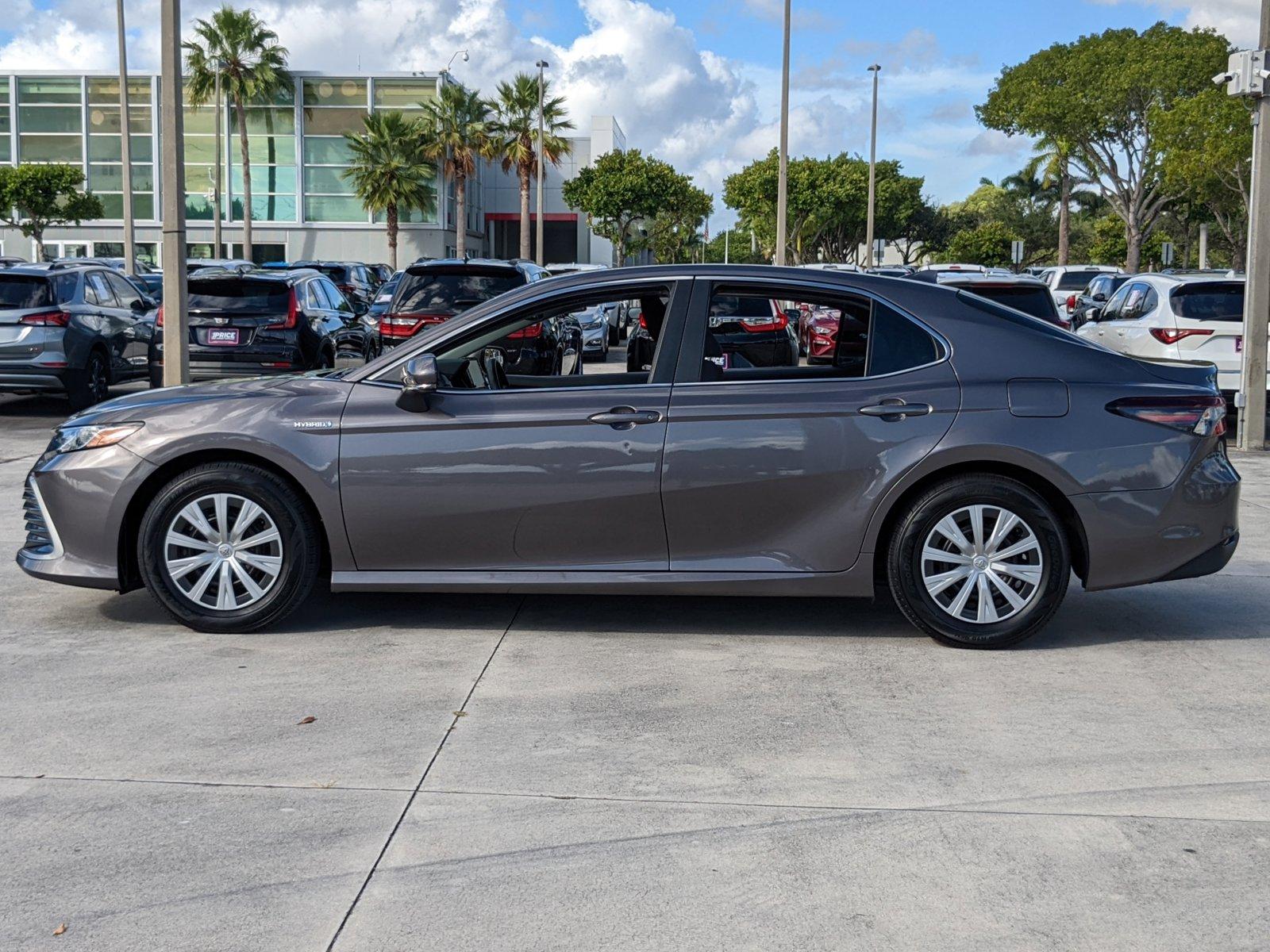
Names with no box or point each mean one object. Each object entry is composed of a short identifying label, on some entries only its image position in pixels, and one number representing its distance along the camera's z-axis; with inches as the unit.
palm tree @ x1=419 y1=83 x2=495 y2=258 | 2258.9
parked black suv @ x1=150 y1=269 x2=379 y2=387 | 590.2
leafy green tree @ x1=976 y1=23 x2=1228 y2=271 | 1728.6
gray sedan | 239.0
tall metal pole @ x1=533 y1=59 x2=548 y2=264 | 2162.0
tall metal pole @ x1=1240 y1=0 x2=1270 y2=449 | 543.8
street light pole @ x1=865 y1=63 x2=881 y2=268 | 2049.2
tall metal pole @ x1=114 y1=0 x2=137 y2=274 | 1217.4
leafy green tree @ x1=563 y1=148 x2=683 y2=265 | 2701.8
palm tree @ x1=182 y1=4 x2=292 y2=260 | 2132.1
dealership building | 2284.7
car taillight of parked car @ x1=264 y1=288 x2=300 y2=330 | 597.9
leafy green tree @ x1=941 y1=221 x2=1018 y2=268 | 3319.4
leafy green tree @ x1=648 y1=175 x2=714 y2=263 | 2886.3
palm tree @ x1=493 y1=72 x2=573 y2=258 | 2357.3
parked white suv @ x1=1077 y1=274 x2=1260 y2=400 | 588.7
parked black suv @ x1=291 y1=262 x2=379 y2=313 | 1242.0
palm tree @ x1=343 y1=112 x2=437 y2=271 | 2176.4
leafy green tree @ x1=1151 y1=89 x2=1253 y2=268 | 1547.7
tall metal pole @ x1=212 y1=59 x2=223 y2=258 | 1917.1
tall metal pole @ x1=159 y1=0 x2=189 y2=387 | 476.7
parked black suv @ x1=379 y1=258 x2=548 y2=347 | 631.8
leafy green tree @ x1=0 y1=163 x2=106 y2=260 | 1989.5
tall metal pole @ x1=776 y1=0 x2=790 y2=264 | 1234.0
